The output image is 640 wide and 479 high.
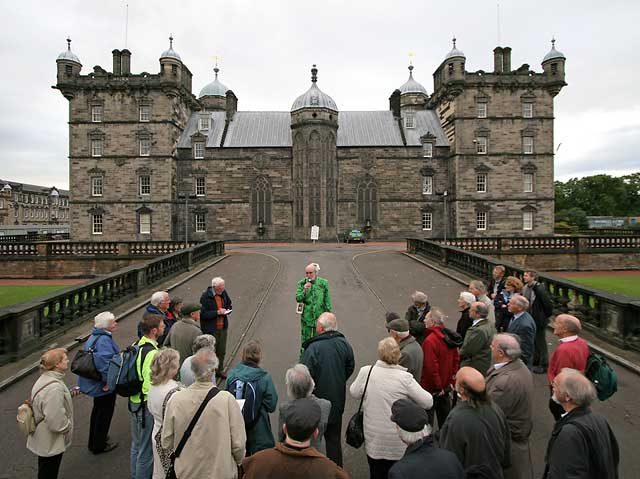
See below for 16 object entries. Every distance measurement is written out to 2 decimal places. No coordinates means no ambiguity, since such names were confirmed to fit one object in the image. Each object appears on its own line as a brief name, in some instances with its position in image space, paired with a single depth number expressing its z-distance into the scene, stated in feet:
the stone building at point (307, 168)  132.98
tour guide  24.59
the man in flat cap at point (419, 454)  9.16
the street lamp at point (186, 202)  125.13
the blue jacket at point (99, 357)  15.97
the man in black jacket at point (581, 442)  10.02
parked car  124.00
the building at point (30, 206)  283.79
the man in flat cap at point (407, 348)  15.65
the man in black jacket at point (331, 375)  15.19
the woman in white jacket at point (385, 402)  12.82
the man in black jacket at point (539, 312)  24.71
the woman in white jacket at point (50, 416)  13.58
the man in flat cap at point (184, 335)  19.48
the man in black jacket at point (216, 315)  24.50
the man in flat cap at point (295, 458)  9.27
